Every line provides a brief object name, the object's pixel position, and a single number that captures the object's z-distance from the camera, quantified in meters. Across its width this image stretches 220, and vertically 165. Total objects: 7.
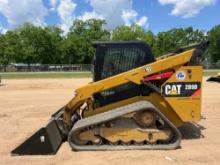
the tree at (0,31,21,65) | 36.07
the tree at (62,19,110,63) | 37.26
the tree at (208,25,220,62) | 41.88
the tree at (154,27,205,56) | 39.20
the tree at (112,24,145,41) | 40.73
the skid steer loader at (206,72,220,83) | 12.48
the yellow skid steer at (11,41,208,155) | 3.58
